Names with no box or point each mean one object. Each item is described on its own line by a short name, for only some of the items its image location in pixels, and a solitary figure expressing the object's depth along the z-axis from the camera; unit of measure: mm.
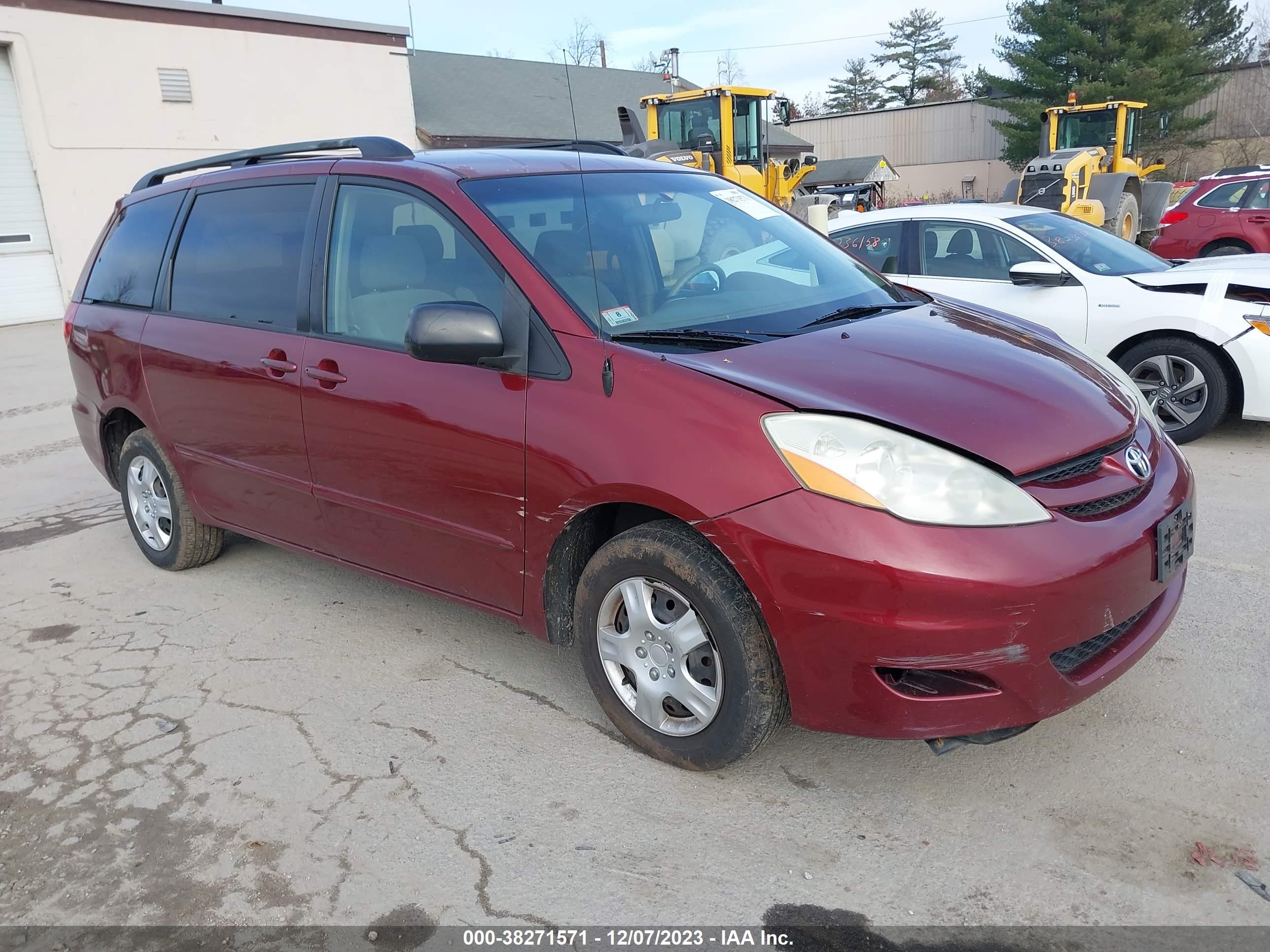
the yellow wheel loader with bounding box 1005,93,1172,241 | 14773
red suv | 13734
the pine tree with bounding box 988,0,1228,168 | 35719
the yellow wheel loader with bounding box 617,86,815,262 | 16359
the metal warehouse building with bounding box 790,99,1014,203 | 44219
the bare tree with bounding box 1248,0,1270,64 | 40425
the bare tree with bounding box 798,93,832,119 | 75000
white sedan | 6352
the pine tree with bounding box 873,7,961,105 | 68562
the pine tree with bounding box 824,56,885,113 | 71875
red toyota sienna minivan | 2617
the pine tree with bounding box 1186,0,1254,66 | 40062
